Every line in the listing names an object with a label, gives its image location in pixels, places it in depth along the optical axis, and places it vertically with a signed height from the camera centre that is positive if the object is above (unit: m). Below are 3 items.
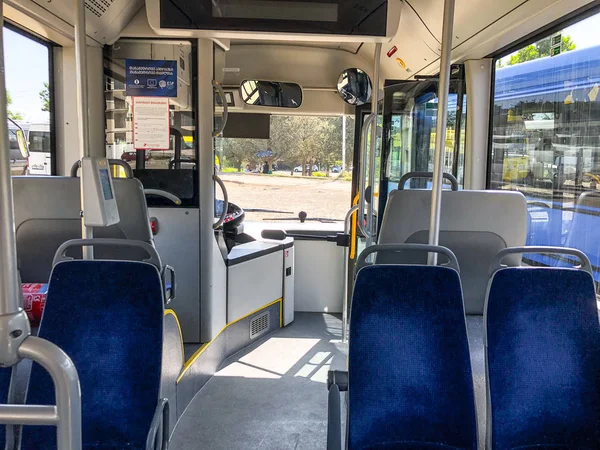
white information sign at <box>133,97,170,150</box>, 3.56 +0.29
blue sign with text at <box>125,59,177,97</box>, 3.56 +0.58
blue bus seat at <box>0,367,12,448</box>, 1.71 -0.74
